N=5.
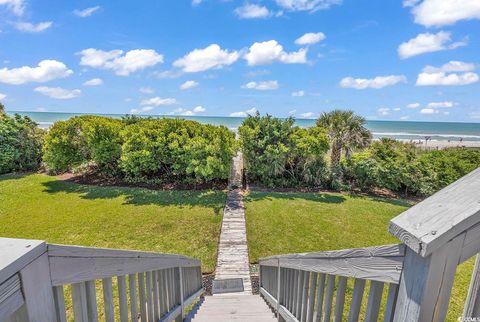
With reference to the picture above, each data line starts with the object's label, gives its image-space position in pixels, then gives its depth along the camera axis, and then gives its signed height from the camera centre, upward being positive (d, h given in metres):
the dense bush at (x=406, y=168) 11.78 -1.90
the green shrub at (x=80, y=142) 12.00 -1.06
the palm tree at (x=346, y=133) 12.77 -0.36
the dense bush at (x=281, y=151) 12.39 -1.30
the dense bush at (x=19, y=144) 13.88 -1.44
